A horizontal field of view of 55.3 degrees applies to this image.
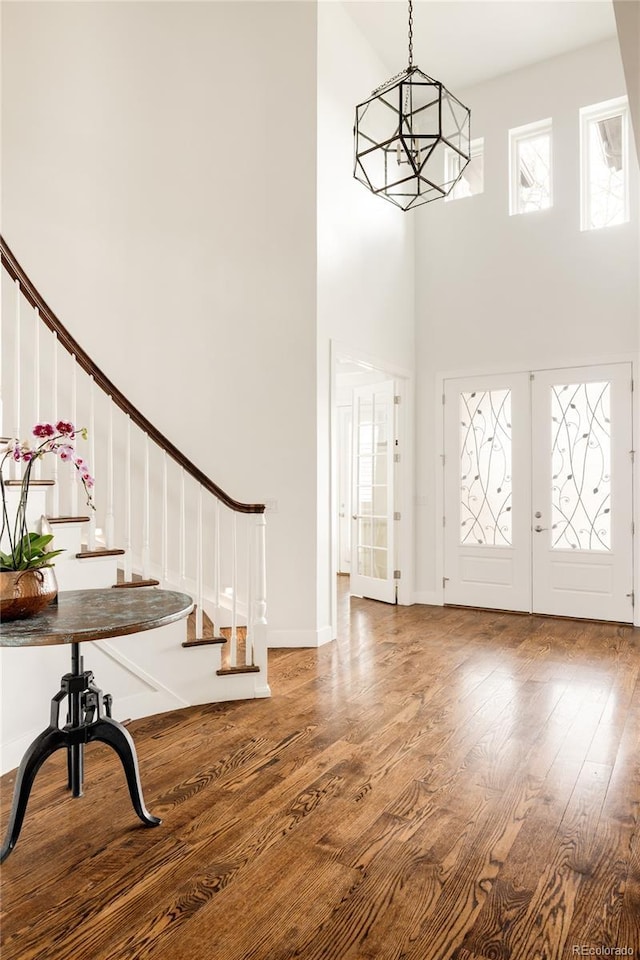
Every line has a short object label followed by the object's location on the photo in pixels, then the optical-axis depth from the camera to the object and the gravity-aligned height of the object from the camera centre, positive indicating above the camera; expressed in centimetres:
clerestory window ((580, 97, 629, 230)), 570 +307
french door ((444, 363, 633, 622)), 560 -6
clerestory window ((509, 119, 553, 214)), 606 +320
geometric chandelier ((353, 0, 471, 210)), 586 +351
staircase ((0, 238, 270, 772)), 293 -44
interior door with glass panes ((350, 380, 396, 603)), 650 -7
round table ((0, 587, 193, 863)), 200 -70
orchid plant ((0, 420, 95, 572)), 228 -3
